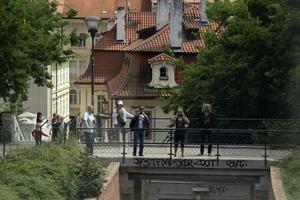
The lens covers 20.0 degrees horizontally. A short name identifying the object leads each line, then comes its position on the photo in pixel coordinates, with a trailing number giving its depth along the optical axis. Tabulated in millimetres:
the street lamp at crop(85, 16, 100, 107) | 25891
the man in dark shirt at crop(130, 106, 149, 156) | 23594
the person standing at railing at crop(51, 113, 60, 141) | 23262
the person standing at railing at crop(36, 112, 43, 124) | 25894
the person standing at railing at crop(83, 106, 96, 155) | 24094
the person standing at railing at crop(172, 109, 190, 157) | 23703
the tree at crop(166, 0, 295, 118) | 29203
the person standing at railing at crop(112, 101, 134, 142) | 25391
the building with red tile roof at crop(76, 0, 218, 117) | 49281
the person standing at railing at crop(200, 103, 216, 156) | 24000
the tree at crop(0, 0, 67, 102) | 25531
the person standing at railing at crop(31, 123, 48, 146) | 23256
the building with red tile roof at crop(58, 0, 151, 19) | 104625
